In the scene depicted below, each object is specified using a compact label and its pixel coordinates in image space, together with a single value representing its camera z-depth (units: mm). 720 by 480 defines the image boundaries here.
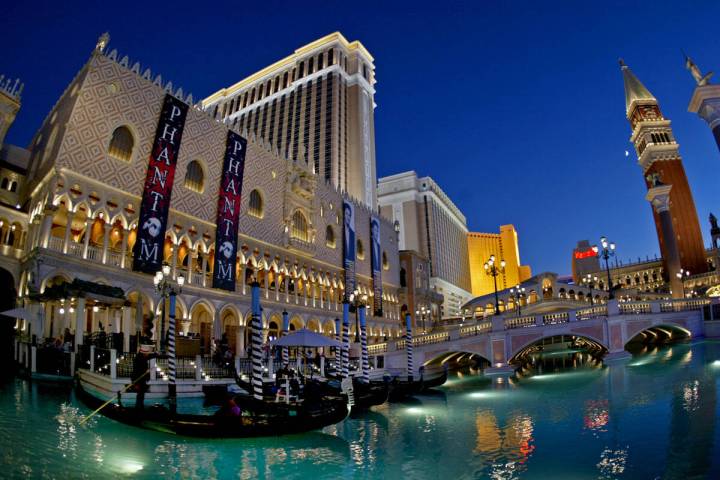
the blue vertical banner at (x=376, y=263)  38744
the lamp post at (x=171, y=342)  13406
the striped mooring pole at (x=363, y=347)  17531
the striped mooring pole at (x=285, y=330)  18658
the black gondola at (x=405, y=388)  15852
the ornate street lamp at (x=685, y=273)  45075
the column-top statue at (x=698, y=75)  28891
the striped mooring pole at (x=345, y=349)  17116
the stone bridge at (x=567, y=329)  21156
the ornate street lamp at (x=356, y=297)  33266
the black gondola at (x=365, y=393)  13152
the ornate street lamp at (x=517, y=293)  46625
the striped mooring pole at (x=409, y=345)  19562
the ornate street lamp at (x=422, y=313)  45156
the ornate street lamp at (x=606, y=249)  21194
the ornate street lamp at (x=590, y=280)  52412
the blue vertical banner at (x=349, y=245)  35531
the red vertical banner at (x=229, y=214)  24625
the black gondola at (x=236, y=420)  9117
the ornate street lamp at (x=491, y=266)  24234
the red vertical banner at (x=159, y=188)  20734
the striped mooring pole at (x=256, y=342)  11750
